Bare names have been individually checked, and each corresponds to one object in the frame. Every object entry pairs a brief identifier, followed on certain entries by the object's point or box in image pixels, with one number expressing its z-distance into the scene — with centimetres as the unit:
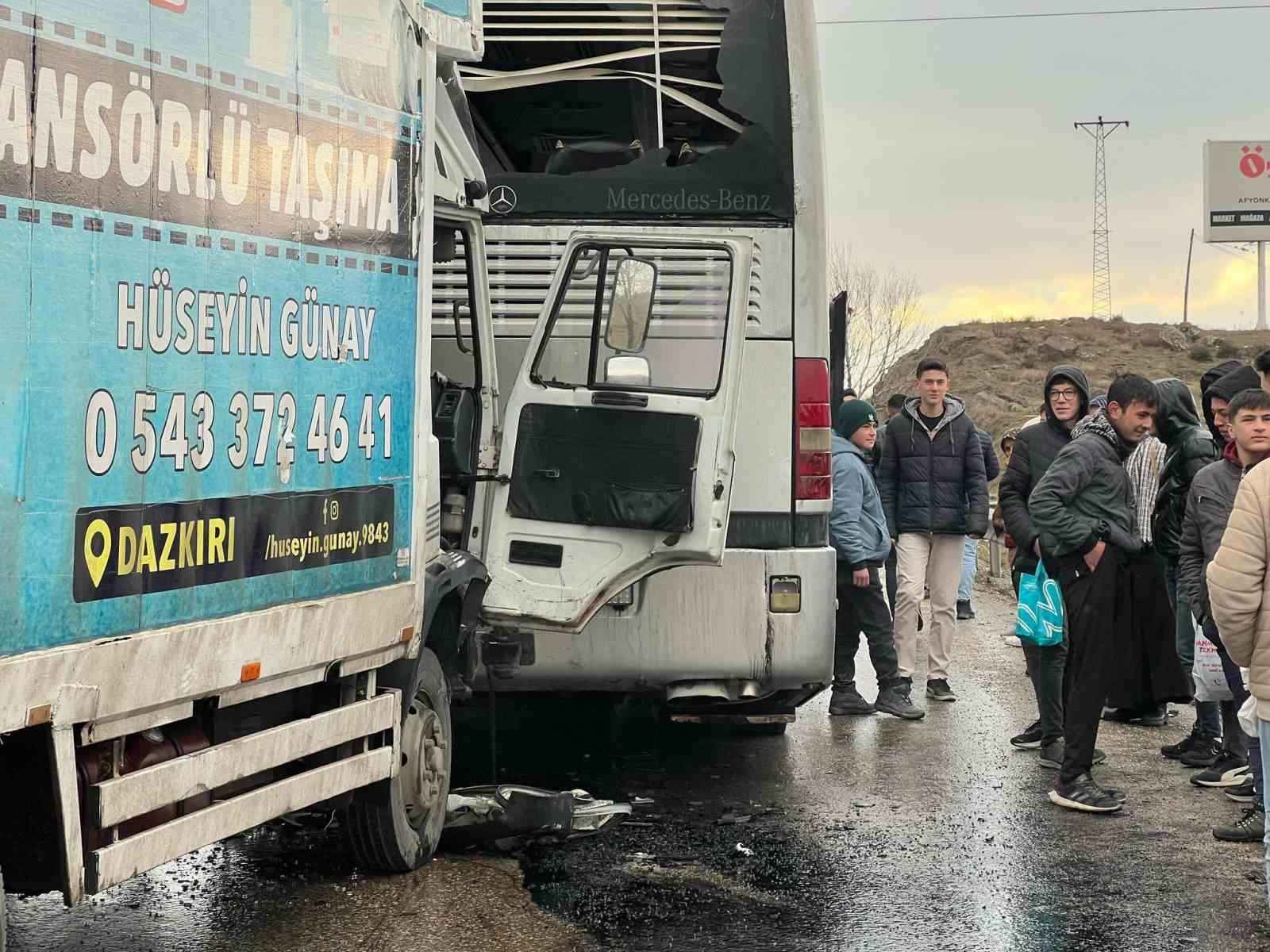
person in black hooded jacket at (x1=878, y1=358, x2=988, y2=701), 1017
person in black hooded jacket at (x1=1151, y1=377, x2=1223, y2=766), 813
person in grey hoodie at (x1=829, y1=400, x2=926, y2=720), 964
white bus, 712
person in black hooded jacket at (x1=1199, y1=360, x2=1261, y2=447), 798
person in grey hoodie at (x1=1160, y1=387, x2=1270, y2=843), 632
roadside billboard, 6681
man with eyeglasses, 820
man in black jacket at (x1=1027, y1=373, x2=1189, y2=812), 706
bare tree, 5884
